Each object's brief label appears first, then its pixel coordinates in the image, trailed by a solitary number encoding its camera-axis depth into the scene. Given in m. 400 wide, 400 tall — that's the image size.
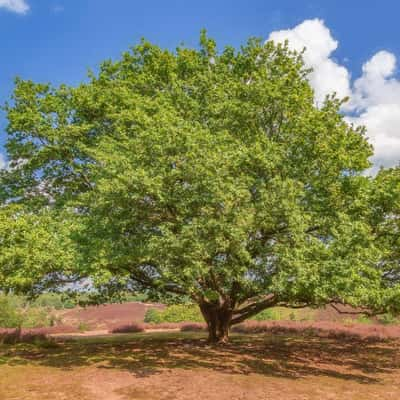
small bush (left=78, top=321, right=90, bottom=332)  37.97
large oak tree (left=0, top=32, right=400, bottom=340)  13.31
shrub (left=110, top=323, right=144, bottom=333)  35.88
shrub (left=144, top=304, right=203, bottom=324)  50.19
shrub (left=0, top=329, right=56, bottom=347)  24.41
